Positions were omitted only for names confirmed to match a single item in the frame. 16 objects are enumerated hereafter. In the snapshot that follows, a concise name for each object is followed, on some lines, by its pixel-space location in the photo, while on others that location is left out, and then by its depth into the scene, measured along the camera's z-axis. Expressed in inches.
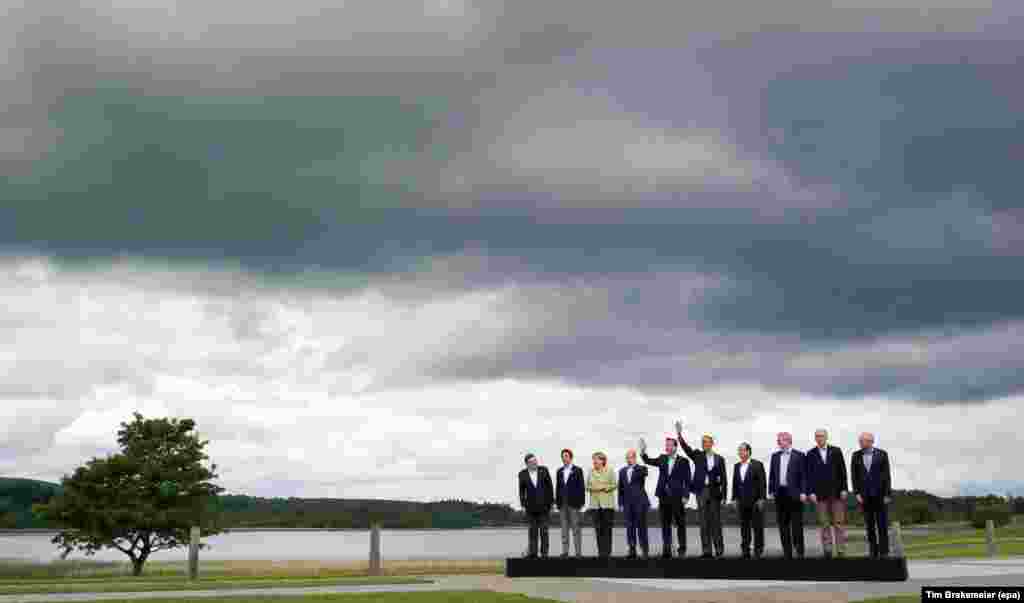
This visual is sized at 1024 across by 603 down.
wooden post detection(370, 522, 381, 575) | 1109.7
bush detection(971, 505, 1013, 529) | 3063.0
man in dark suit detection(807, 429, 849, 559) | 785.6
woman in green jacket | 906.7
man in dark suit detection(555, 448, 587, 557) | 908.6
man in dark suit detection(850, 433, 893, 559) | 781.3
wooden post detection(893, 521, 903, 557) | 1126.4
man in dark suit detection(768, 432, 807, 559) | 797.9
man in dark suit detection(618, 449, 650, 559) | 885.8
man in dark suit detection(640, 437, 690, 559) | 855.7
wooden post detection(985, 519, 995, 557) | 1364.4
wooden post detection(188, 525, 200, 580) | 1081.4
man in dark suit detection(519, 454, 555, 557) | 920.9
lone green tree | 1594.5
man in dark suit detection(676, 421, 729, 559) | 839.6
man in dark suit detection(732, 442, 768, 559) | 821.9
